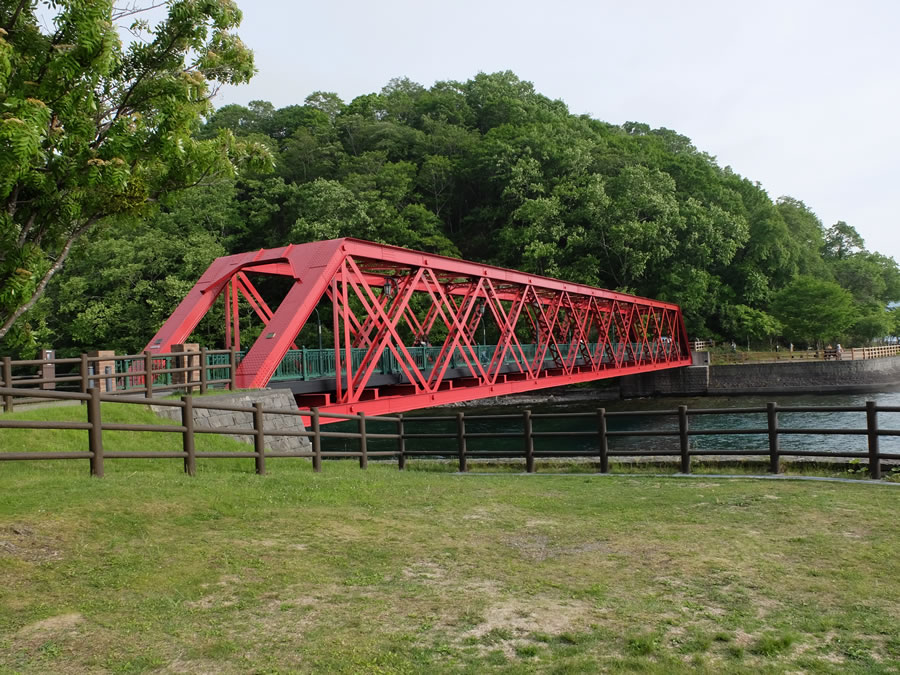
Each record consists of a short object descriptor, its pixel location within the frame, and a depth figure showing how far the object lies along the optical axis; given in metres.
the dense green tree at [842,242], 104.75
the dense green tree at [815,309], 61.53
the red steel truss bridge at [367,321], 17.08
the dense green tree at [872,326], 69.50
